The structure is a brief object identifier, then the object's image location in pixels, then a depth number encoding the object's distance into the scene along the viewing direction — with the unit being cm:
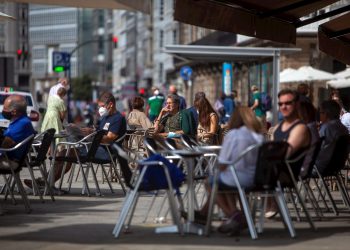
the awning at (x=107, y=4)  1360
